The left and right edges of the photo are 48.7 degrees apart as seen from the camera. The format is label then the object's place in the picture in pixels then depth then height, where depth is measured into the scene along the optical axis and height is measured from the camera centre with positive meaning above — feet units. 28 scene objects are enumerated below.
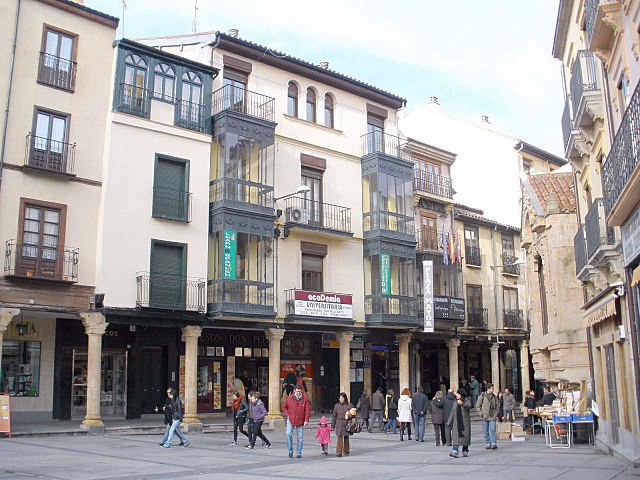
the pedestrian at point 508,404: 83.15 -2.86
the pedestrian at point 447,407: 61.97 -2.46
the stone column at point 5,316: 67.46 +6.11
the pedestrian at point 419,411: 72.95 -3.20
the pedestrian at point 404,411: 75.20 -3.33
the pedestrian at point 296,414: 57.11 -2.69
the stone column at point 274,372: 88.48 +1.01
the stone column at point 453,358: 112.98 +3.40
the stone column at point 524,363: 129.59 +2.97
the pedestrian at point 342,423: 58.65 -3.51
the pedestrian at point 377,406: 84.99 -3.12
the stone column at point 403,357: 103.20 +3.33
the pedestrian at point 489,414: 62.75 -3.03
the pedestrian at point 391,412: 81.71 -3.66
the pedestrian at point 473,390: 112.94 -1.64
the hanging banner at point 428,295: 105.19 +12.47
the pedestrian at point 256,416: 62.08 -3.11
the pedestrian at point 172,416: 62.54 -3.09
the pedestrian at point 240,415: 66.54 -3.21
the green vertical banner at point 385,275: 101.65 +14.83
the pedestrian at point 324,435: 59.98 -4.62
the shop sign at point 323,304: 91.50 +9.87
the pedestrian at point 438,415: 67.82 -3.33
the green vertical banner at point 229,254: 84.17 +14.85
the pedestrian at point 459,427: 55.42 -3.67
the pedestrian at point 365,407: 87.12 -3.28
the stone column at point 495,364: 126.40 +2.75
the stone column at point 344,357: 95.76 +3.08
